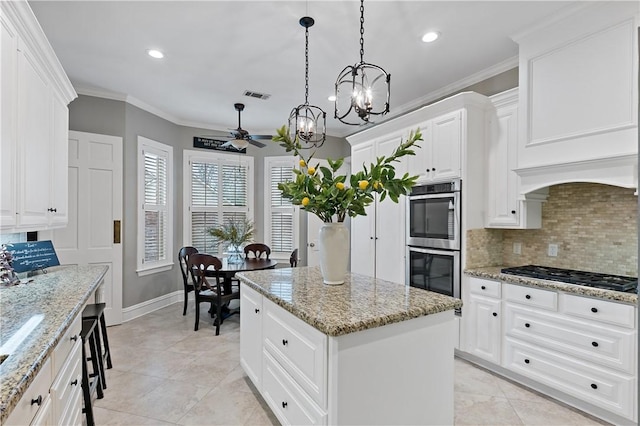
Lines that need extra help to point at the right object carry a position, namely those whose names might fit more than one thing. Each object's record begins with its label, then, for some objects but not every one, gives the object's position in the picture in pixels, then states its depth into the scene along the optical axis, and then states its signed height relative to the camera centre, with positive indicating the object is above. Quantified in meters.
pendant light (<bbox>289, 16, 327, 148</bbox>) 2.61 +0.70
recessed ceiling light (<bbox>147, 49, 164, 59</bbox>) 3.03 +1.49
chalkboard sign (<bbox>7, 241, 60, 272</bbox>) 2.42 -0.37
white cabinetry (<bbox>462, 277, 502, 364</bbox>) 2.79 -0.96
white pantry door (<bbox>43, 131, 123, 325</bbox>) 3.85 -0.01
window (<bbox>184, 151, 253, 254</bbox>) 5.34 +0.31
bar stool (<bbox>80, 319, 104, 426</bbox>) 2.04 -1.14
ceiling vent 4.04 +1.48
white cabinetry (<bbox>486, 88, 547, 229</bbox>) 2.86 +0.32
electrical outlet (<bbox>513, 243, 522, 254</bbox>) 3.18 -0.35
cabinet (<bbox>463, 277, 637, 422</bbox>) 2.10 -0.96
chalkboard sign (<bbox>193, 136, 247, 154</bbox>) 5.36 +1.12
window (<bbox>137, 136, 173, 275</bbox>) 4.48 +0.06
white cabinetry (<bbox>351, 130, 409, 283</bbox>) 3.66 -0.25
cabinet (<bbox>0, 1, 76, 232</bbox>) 1.77 +0.56
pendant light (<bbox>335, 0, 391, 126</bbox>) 1.88 +1.43
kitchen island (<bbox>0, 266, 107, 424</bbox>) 0.99 -0.51
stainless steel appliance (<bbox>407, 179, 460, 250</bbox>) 3.06 -0.04
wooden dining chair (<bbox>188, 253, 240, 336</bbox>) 3.81 -0.90
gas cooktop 2.20 -0.49
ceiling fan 4.11 +0.93
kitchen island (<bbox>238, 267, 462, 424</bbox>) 1.45 -0.70
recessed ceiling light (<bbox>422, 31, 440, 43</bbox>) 2.71 +1.49
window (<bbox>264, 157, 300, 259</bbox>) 5.75 -0.05
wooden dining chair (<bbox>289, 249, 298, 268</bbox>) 4.59 -0.68
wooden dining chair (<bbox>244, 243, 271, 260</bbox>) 5.13 -0.60
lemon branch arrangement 1.85 +0.14
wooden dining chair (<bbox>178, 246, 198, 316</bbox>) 4.42 -0.75
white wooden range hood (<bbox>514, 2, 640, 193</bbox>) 2.15 +0.85
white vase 2.01 -0.26
